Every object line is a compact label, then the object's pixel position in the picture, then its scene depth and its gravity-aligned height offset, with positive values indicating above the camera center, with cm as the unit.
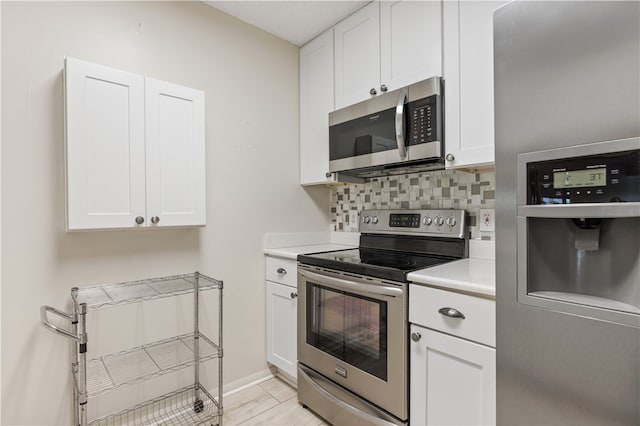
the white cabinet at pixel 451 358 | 113 -56
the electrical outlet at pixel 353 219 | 245 -7
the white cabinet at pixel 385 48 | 163 +91
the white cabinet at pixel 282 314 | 201 -67
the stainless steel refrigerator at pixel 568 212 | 75 -1
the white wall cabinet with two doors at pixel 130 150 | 140 +29
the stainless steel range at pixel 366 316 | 140 -52
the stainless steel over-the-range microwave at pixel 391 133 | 159 +42
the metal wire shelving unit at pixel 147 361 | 138 -76
